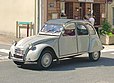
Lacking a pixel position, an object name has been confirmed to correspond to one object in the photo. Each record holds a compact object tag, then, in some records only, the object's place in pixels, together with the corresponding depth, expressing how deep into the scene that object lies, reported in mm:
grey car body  10883
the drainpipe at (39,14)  21656
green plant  22406
